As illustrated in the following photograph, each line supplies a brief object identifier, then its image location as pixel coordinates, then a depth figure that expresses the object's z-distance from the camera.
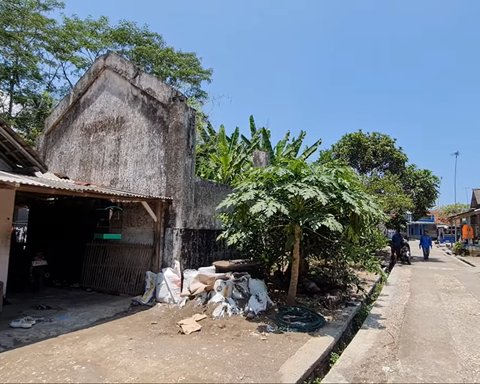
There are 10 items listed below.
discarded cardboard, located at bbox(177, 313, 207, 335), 6.42
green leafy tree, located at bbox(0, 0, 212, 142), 17.48
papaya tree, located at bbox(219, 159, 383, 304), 6.69
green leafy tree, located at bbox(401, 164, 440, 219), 21.75
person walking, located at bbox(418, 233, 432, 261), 21.20
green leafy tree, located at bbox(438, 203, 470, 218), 55.58
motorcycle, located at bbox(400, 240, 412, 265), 18.66
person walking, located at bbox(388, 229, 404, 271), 17.86
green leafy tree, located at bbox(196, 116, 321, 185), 12.02
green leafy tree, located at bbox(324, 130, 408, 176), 24.94
